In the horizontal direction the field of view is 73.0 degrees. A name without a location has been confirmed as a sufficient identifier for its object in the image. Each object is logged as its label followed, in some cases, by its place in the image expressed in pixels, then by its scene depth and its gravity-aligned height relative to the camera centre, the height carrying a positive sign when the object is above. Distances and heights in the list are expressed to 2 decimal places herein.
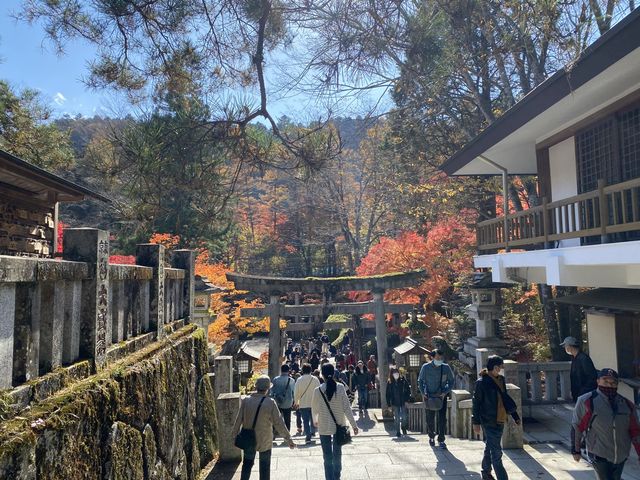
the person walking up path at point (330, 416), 5.21 -1.77
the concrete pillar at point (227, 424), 6.40 -2.31
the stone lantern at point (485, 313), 10.61 -1.12
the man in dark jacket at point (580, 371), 6.09 -1.49
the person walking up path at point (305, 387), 7.50 -2.03
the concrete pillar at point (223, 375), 8.66 -2.08
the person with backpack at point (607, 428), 4.32 -1.63
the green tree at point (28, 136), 15.45 +5.13
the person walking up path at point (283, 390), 7.65 -2.12
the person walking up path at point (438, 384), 6.98 -1.87
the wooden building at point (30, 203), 8.05 +1.56
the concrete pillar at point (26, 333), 2.49 -0.36
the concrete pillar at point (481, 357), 9.12 -1.89
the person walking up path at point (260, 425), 4.90 -1.76
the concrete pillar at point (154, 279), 5.07 -0.08
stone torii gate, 13.95 -0.79
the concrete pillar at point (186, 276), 7.00 -0.08
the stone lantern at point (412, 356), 12.81 -2.64
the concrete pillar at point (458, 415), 8.05 -2.74
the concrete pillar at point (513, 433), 6.57 -2.52
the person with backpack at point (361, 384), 12.67 -3.39
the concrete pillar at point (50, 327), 2.81 -0.36
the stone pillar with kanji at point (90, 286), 3.30 -0.10
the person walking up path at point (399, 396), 9.61 -2.88
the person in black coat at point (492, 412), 5.06 -1.71
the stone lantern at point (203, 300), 13.12 -0.90
